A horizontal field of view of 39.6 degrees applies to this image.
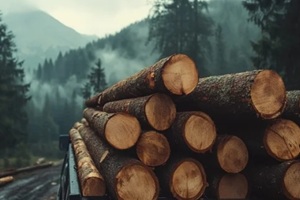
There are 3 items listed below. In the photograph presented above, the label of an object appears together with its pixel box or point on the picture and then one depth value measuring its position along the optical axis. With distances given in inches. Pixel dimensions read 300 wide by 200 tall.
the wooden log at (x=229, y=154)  178.5
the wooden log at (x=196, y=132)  175.8
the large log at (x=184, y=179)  172.1
